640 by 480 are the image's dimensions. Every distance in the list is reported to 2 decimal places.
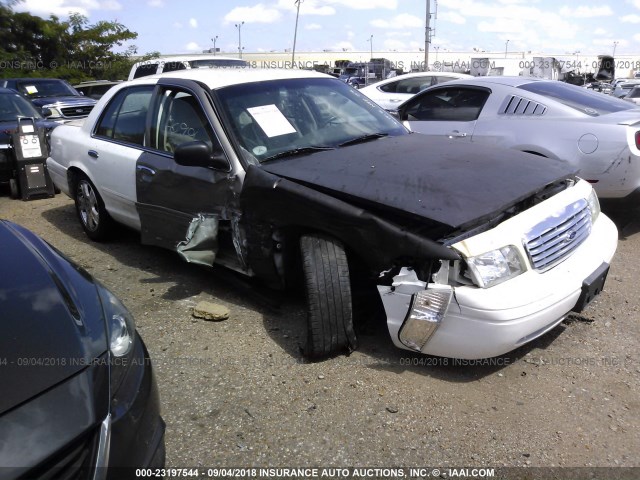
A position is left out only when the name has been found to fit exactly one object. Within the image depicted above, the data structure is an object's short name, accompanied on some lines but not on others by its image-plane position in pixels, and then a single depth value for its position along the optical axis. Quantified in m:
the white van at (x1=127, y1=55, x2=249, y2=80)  11.38
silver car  5.20
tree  24.55
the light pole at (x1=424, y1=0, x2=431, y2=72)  26.45
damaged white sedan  2.86
